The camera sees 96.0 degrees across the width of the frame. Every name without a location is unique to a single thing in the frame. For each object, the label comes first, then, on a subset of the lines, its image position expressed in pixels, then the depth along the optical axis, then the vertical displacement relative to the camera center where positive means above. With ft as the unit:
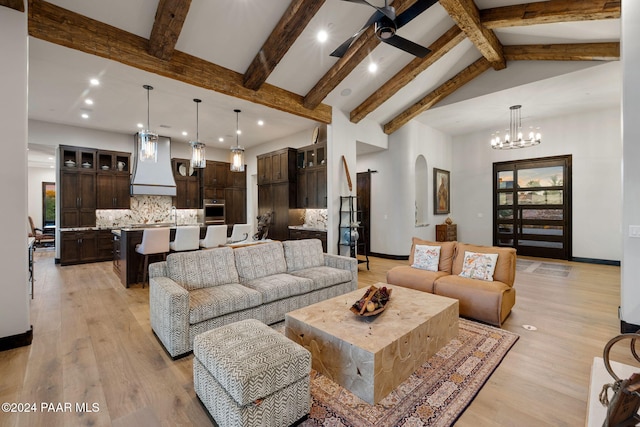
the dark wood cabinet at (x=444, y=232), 27.13 -2.10
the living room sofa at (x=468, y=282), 10.66 -2.96
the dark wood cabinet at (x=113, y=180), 23.86 +2.45
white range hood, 24.61 +3.02
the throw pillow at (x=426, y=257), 13.39 -2.25
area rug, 6.08 -4.38
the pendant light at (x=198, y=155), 16.16 +3.09
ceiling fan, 9.15 +6.35
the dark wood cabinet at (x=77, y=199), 22.26 +0.82
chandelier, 20.97 +5.67
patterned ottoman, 5.23 -3.24
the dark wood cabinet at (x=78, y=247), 21.86 -2.91
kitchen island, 16.20 -2.77
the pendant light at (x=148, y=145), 14.06 +3.17
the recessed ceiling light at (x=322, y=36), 14.15 +8.67
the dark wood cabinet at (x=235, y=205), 30.82 +0.51
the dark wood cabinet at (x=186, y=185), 28.07 +2.50
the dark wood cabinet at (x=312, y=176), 21.95 +2.66
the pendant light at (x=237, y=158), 17.33 +3.13
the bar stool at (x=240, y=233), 18.76 -1.56
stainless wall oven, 29.32 -0.14
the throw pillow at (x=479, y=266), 11.71 -2.31
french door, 23.49 +0.39
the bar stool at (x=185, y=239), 16.49 -1.69
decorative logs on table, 7.99 -2.70
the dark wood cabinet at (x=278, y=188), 24.21 +1.94
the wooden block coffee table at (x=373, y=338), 6.53 -3.25
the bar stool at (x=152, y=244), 15.44 -1.87
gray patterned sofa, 8.65 -2.84
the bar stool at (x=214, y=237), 17.66 -1.68
